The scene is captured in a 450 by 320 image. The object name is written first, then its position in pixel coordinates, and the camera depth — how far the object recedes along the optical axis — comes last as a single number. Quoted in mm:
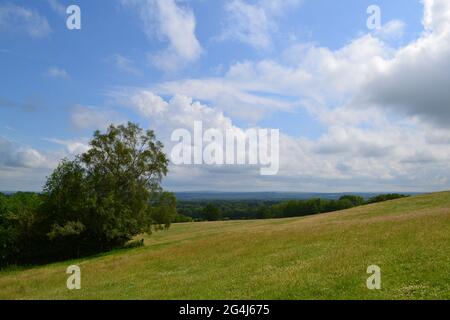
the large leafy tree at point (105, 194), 52344
